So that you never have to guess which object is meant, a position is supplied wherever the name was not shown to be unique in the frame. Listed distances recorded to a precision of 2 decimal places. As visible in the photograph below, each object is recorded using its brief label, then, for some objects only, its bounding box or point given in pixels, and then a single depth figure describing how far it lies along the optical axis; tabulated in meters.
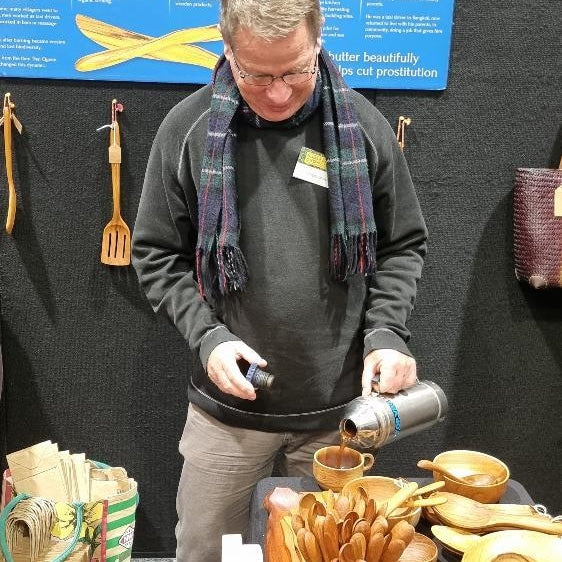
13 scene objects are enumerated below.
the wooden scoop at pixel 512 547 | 1.12
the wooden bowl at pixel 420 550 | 1.13
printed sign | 2.12
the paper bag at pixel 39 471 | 2.17
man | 1.57
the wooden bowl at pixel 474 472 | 1.32
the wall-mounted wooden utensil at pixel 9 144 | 2.16
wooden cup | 1.31
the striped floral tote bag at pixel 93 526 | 2.02
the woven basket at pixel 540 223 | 2.15
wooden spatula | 2.21
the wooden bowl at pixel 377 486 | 1.27
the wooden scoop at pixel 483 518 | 1.20
